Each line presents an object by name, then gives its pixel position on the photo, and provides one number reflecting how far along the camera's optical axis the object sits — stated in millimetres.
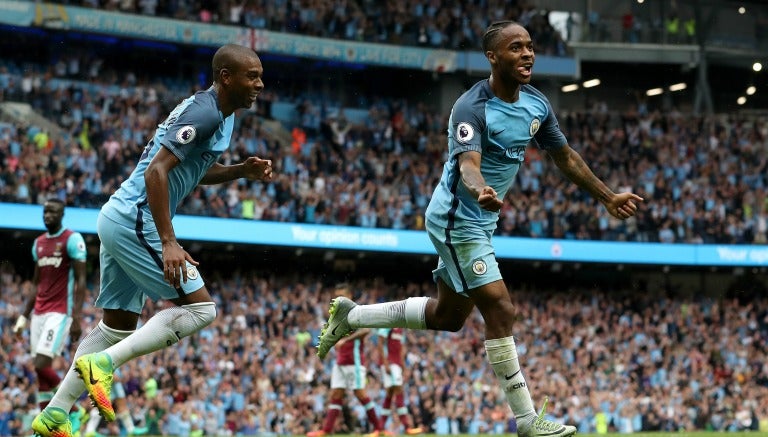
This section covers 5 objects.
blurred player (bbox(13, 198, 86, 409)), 12180
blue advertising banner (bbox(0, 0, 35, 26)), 31547
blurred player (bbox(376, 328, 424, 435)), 17156
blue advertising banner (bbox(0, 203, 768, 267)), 26719
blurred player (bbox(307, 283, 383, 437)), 16781
